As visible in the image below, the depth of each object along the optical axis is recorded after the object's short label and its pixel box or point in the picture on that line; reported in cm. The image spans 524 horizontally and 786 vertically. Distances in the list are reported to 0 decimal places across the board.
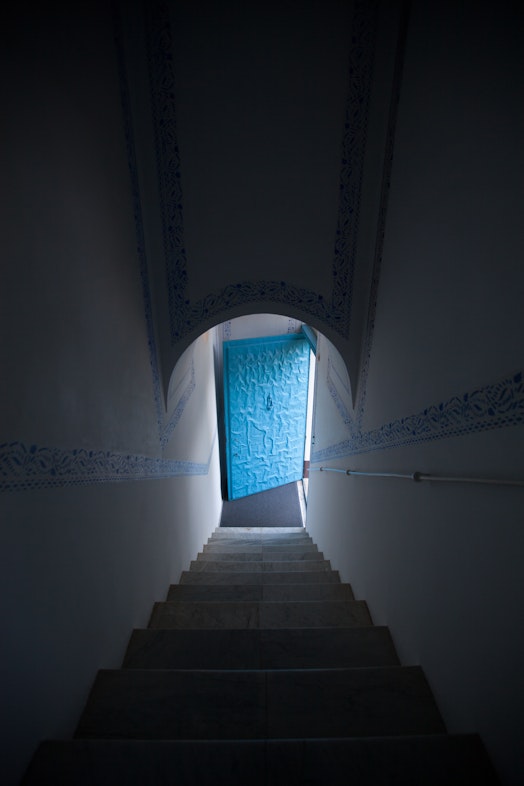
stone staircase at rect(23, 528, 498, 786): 108
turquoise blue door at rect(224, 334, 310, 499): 660
